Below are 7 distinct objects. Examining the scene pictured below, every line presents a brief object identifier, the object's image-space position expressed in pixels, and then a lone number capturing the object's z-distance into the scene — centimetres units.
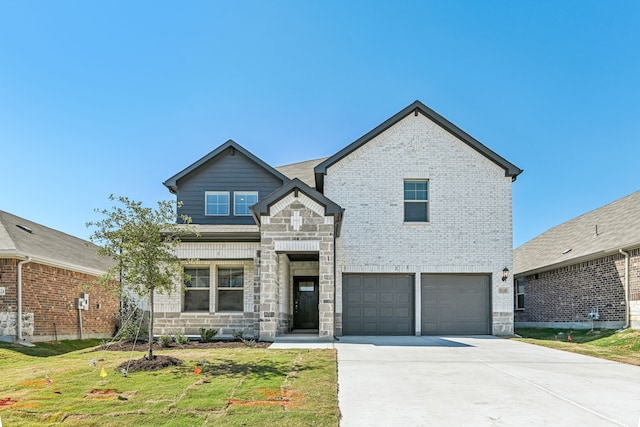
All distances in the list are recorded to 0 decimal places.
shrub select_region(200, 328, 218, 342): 1497
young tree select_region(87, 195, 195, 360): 1019
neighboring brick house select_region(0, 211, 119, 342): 1532
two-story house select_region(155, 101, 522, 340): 1706
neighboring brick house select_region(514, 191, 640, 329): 1678
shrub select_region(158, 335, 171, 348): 1327
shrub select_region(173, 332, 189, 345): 1373
